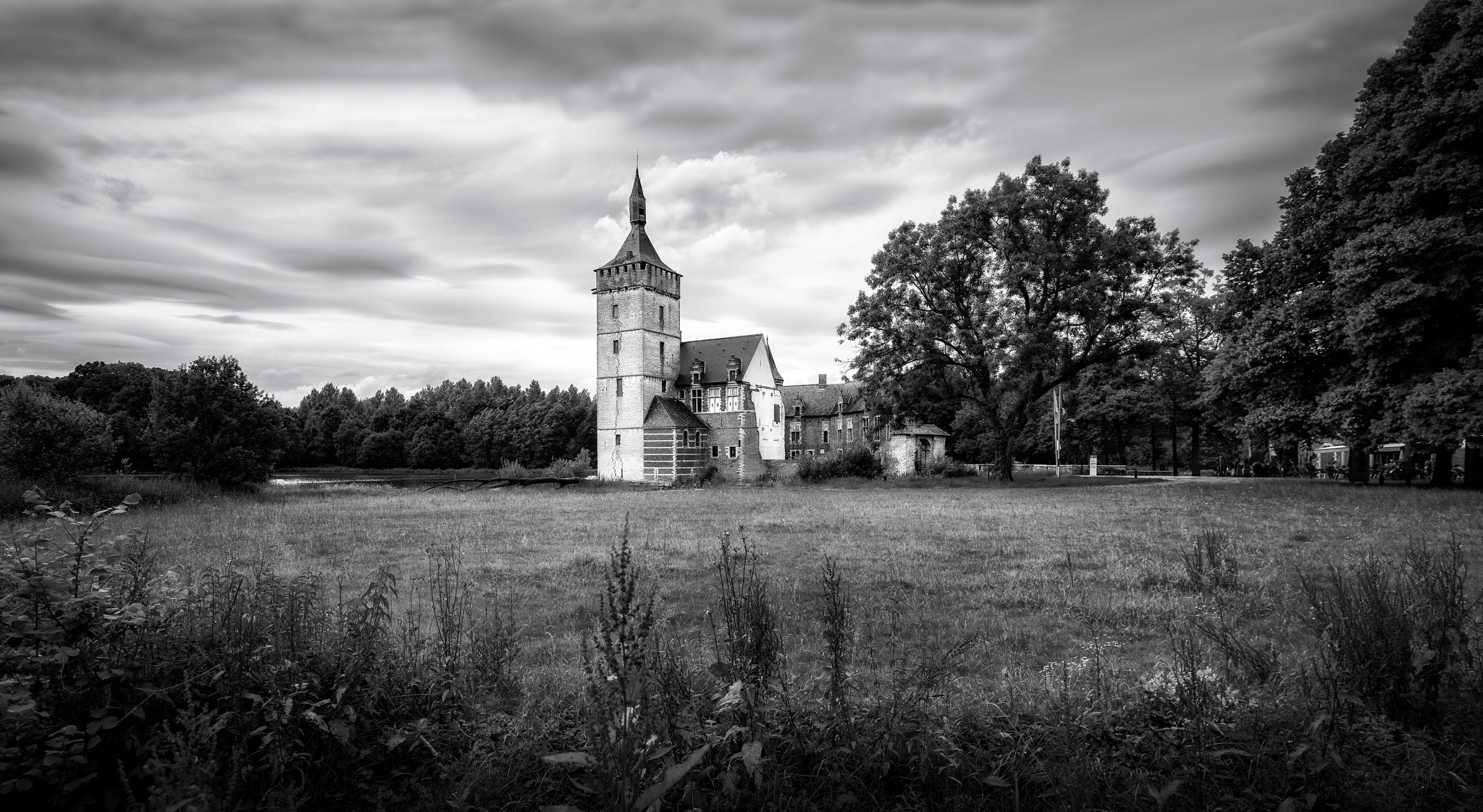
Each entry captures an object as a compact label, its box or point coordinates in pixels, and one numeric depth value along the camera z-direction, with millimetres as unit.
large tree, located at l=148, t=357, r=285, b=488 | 31031
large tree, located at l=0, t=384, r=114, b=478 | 23609
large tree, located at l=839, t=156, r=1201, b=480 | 31969
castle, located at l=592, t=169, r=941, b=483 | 51156
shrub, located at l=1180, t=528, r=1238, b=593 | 8703
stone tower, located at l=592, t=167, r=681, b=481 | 51344
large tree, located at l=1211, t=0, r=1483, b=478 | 19172
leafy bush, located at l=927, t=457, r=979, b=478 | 47625
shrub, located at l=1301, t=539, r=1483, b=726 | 4332
